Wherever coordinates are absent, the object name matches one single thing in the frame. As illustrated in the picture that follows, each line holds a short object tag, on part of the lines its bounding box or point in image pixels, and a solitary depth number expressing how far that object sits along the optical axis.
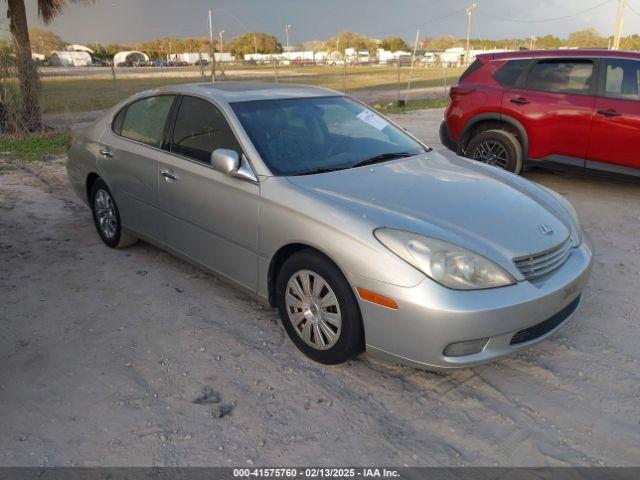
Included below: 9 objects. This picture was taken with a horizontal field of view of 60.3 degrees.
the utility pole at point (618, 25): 28.70
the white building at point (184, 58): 73.71
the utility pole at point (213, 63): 16.05
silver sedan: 2.76
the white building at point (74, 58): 63.73
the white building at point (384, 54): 92.93
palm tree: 11.69
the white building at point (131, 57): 72.38
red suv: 6.34
